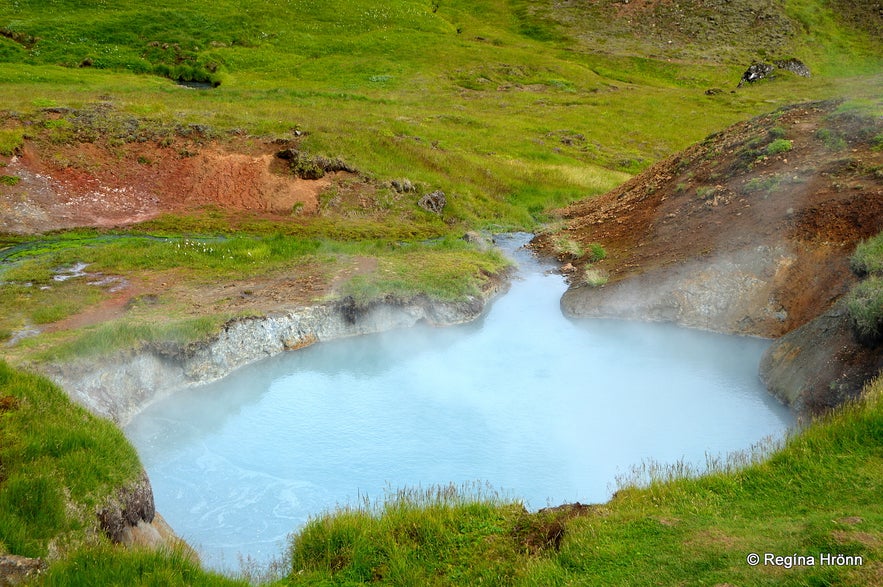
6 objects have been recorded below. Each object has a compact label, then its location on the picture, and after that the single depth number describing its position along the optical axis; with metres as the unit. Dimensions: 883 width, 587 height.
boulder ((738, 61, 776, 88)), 74.56
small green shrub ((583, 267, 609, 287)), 24.50
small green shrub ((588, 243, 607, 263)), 27.58
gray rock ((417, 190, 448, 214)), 33.22
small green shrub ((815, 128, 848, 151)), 26.06
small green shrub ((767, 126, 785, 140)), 28.84
